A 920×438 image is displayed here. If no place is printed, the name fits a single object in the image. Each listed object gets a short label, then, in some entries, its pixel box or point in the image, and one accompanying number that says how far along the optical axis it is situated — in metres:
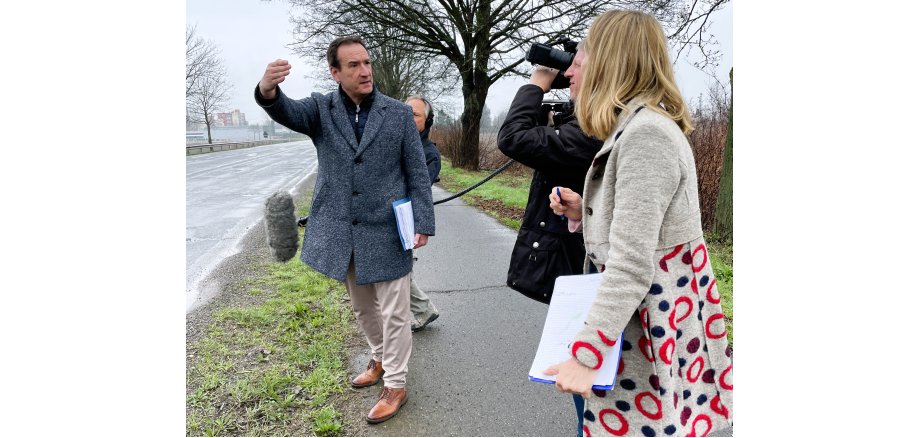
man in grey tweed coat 2.60
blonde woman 1.24
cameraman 1.89
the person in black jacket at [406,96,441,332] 3.80
